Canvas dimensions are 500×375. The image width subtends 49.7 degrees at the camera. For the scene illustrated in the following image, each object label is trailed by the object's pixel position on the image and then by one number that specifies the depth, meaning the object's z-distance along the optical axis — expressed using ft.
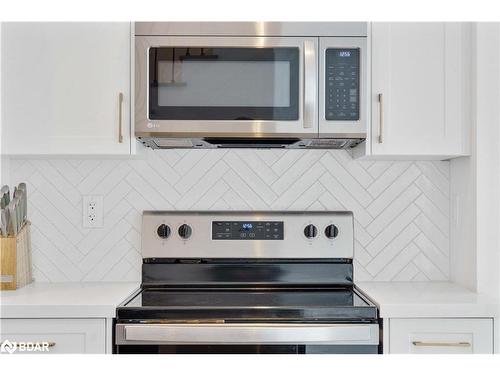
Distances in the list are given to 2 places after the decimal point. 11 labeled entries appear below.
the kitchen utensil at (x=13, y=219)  6.64
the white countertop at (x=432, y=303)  5.74
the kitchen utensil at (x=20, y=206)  6.82
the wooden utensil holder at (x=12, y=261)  6.54
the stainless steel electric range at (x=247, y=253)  7.25
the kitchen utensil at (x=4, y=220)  6.63
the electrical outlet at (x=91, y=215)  7.41
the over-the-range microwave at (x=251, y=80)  6.35
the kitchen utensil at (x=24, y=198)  7.01
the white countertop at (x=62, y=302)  5.67
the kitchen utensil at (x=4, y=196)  6.86
